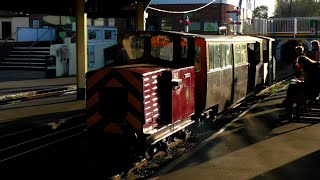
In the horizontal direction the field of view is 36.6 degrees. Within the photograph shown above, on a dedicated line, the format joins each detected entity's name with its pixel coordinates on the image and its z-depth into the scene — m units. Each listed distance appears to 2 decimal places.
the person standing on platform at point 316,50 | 13.85
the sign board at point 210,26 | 43.66
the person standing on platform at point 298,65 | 12.83
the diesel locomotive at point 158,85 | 8.46
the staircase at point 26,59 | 29.91
